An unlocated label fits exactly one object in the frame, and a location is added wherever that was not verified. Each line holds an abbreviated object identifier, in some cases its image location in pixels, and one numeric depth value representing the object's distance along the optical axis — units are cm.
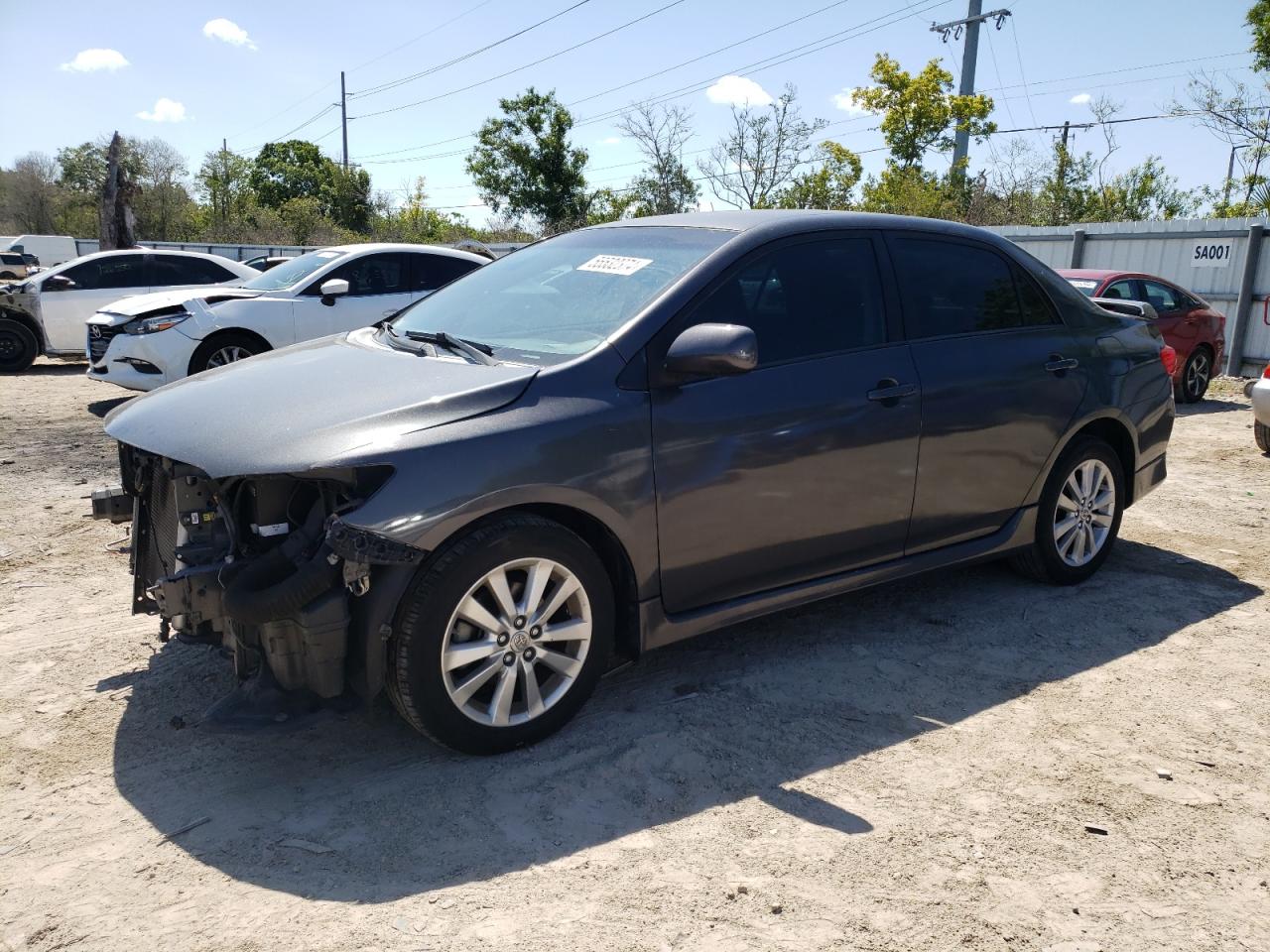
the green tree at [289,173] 6488
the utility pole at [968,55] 3744
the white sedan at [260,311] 966
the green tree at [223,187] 5041
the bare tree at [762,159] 3481
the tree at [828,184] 3562
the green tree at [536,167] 3688
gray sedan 310
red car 1222
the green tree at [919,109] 3731
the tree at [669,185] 3606
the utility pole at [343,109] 6109
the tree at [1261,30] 2125
